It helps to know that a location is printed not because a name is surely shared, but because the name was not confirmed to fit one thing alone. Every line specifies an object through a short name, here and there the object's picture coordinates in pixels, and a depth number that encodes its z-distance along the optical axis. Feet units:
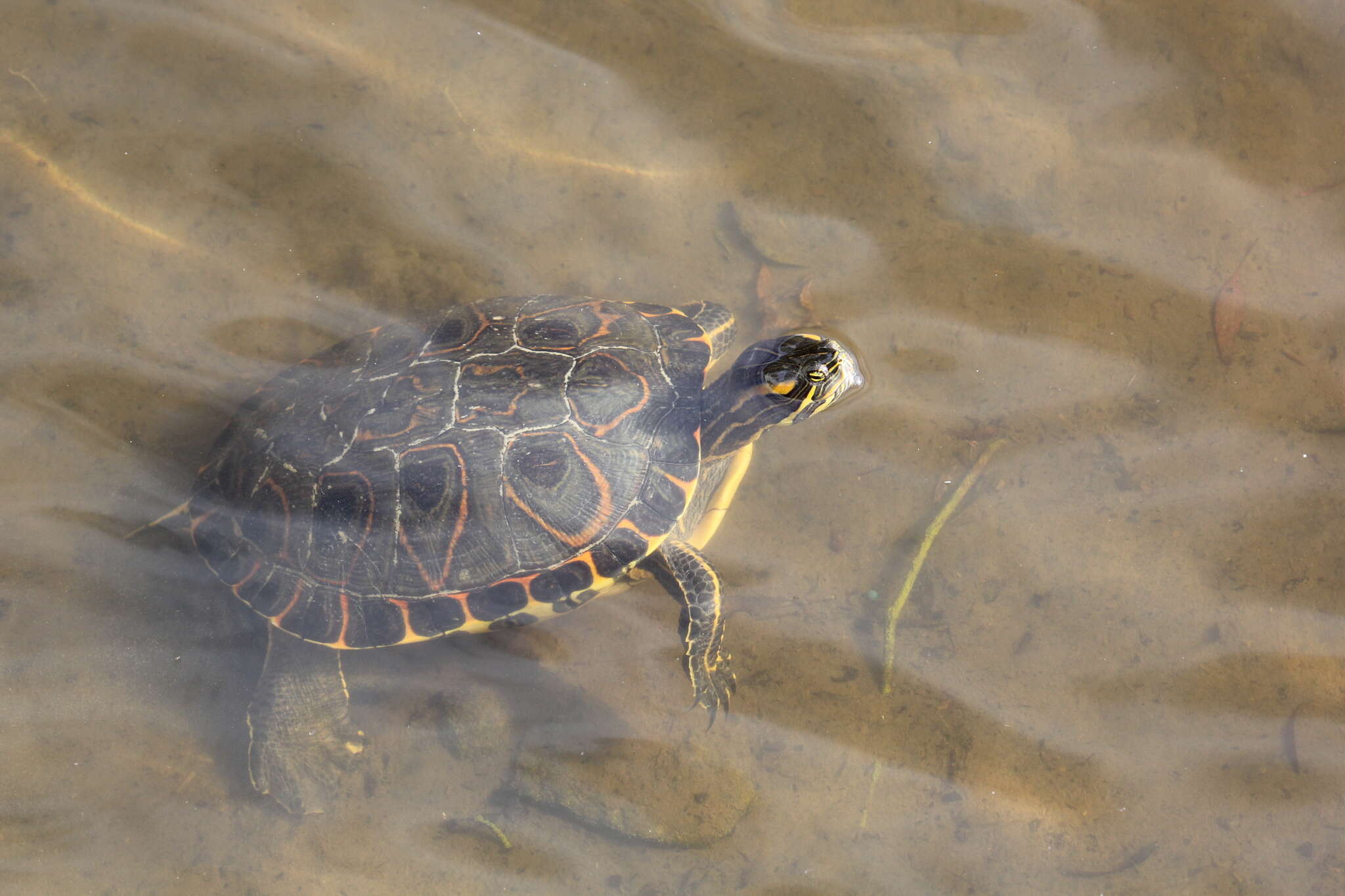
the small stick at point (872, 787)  31.14
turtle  27.91
